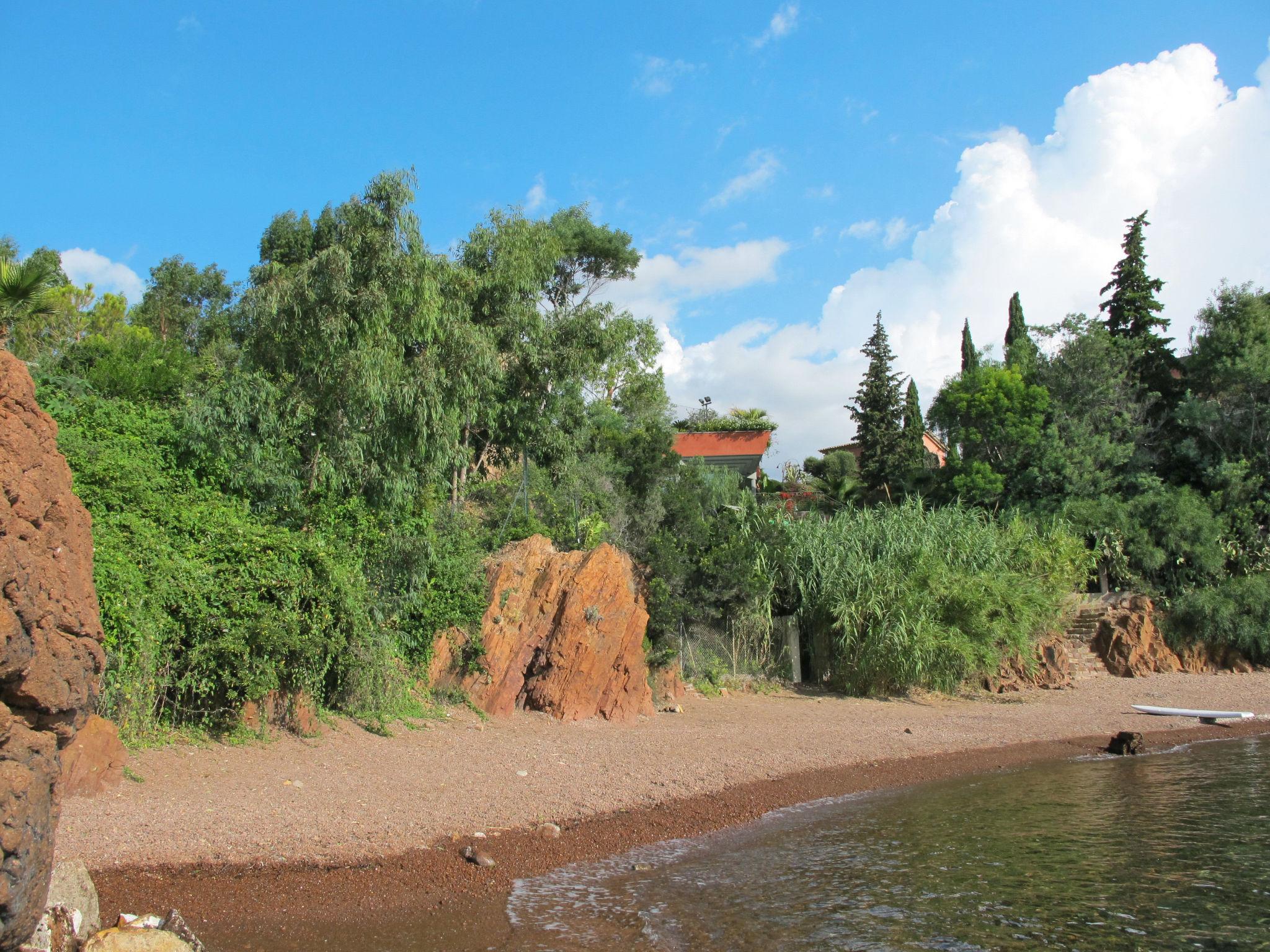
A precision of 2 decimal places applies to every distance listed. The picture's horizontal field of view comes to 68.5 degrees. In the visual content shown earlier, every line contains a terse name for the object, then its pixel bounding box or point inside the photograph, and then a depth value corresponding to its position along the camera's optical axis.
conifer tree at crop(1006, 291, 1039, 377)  28.69
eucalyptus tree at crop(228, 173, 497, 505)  13.20
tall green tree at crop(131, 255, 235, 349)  31.83
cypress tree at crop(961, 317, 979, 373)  40.76
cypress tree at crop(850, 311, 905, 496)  34.12
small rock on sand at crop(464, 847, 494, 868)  8.10
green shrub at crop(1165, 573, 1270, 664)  23.27
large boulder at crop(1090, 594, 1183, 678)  23.61
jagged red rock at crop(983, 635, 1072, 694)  20.75
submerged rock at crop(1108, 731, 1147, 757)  15.25
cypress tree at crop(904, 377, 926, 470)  34.84
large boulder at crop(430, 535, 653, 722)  14.04
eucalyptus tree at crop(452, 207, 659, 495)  18.41
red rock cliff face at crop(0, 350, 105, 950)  4.48
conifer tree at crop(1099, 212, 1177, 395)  28.66
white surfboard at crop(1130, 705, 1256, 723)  18.05
